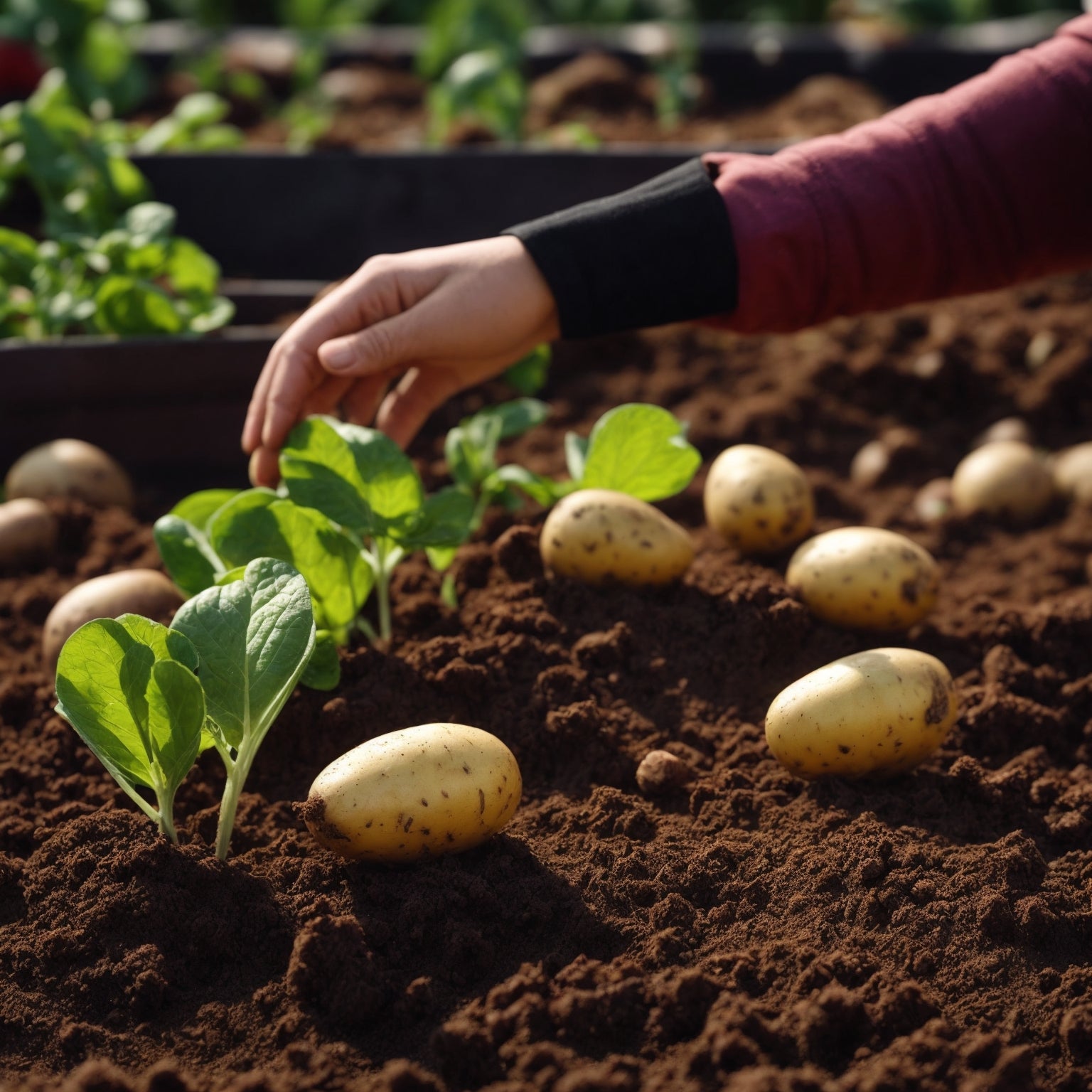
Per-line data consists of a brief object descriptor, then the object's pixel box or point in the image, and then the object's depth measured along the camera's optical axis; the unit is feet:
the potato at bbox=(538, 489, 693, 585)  7.20
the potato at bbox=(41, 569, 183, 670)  7.16
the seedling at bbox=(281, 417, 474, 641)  6.91
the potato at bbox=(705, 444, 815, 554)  7.82
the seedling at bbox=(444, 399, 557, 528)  8.16
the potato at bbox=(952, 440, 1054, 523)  9.44
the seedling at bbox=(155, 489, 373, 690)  6.74
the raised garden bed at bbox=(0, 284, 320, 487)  9.89
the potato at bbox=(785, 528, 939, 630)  7.14
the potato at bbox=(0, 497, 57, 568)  8.46
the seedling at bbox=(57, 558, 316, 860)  5.63
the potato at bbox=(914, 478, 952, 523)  9.55
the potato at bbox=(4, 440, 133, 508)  9.16
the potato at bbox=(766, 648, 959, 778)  5.98
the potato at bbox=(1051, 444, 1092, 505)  9.62
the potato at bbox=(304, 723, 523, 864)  5.48
